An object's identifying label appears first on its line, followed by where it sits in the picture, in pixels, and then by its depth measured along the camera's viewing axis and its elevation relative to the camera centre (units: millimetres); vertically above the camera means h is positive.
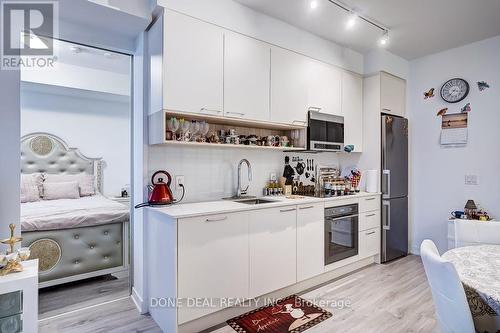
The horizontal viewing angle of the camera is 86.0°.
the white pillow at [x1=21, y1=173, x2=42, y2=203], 3840 -289
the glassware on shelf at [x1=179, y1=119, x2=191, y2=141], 2300 +332
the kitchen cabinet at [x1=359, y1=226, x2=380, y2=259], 3270 -949
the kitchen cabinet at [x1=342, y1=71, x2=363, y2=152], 3498 +788
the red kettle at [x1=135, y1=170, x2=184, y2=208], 2170 -229
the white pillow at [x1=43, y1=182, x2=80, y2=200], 4070 -360
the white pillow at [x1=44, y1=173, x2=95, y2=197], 4293 -207
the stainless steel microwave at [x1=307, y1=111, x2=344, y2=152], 3041 +421
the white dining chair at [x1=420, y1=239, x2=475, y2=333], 1052 -530
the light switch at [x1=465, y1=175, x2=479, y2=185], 3354 -163
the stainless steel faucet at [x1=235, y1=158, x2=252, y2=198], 2797 -155
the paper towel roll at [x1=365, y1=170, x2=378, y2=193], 3488 -182
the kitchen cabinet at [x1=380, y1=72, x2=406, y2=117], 3600 +1009
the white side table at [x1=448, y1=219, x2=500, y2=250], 3125 -790
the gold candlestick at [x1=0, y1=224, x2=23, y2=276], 1630 -595
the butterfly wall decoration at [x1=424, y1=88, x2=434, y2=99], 3715 +1026
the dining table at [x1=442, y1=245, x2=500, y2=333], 1088 -506
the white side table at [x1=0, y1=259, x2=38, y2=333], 1577 -818
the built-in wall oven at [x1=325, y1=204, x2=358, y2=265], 2871 -738
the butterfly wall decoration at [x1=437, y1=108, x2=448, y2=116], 3589 +746
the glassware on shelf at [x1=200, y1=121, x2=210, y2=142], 2465 +348
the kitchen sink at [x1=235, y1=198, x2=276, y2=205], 2699 -344
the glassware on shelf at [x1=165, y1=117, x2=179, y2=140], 2225 +330
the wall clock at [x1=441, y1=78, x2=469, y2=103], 3427 +1006
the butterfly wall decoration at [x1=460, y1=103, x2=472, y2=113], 3402 +748
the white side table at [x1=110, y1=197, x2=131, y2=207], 4673 -570
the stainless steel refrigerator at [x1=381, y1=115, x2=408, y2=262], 3529 -276
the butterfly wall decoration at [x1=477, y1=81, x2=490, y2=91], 3281 +1007
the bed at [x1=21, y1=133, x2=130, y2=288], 2627 -738
